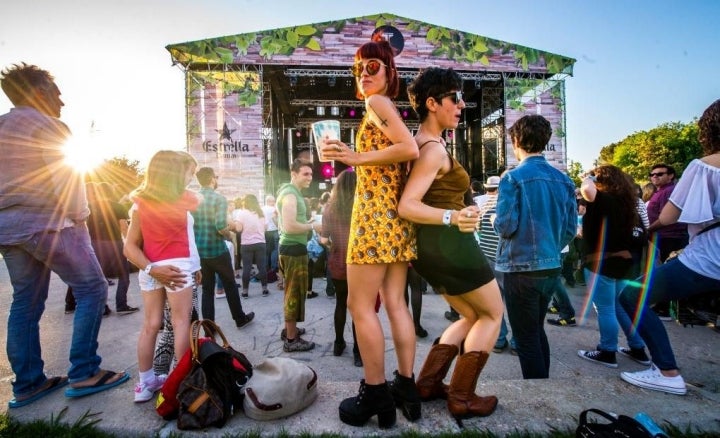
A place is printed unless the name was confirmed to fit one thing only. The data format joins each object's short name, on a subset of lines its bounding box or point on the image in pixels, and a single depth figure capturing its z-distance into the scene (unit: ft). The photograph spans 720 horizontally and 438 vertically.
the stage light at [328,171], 63.81
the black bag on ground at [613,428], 5.67
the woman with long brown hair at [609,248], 11.34
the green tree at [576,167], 185.93
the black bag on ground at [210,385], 6.76
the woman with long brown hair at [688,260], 7.30
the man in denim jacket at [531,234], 8.39
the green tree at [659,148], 127.85
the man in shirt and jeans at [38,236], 8.22
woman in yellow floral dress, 6.29
